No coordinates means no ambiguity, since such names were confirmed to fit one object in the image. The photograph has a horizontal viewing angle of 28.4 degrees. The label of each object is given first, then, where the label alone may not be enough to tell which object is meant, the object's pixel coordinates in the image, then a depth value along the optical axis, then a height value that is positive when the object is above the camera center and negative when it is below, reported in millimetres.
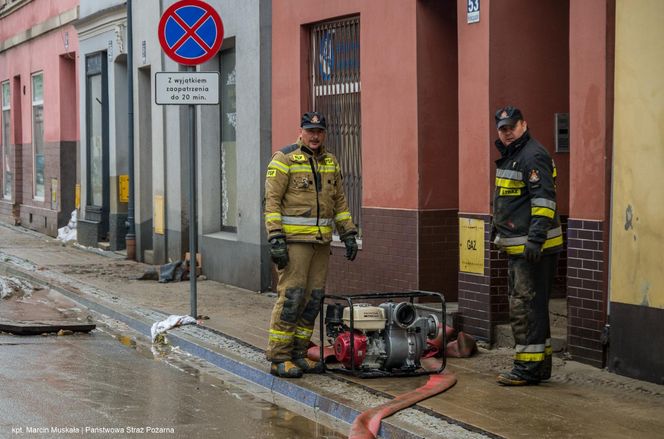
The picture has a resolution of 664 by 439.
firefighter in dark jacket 9312 -802
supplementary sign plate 12812 +474
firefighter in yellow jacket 10016 -688
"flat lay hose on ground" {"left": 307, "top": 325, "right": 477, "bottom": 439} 8258 -1777
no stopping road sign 12922 +1034
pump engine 9836 -1526
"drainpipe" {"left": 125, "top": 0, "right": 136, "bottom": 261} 20969 -485
